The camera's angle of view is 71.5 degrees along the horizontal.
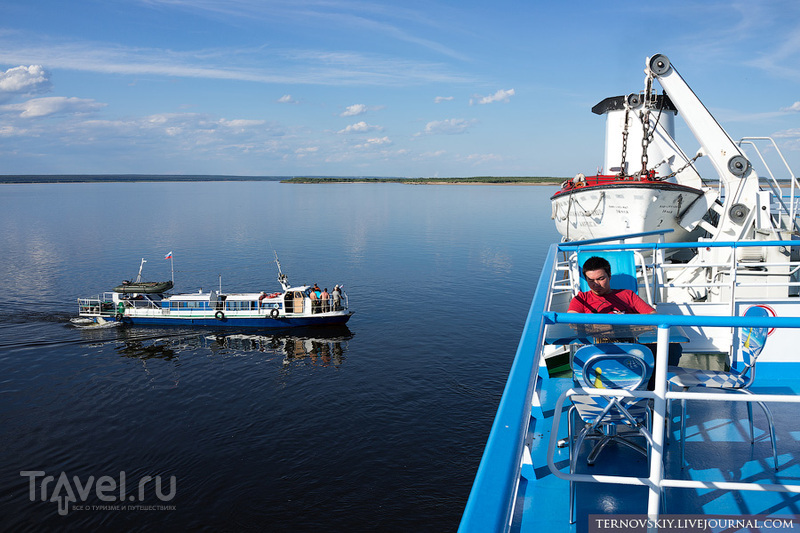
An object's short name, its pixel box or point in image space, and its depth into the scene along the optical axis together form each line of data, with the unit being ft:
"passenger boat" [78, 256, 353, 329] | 124.06
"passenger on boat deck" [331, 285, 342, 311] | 122.84
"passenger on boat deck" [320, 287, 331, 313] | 123.89
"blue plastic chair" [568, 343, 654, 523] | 14.06
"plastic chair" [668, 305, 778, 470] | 16.14
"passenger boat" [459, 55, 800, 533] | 9.48
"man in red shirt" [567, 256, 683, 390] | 19.64
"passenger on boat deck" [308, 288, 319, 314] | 124.16
